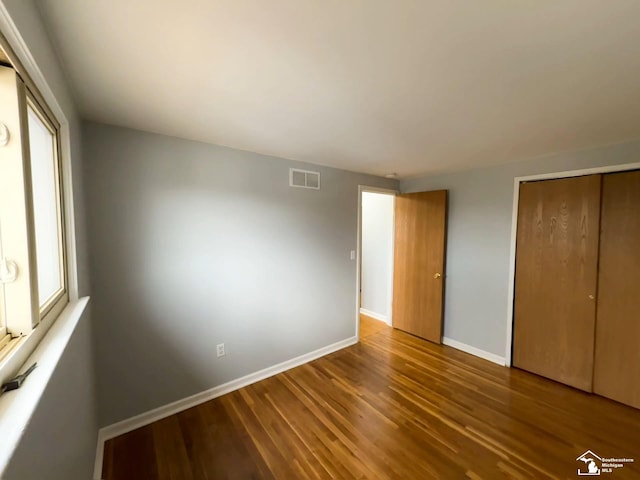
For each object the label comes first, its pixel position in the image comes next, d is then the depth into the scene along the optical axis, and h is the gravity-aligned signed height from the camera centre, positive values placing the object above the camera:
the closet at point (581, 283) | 2.23 -0.52
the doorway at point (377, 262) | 4.07 -0.57
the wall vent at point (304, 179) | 2.77 +0.53
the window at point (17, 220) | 0.77 +0.02
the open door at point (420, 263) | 3.38 -0.48
